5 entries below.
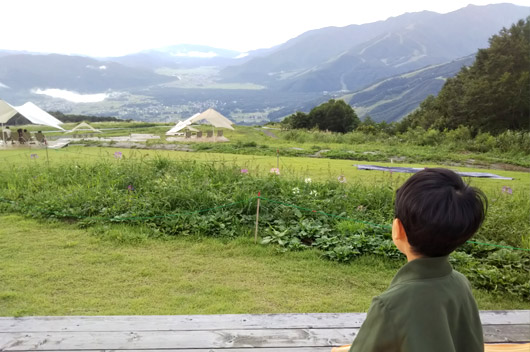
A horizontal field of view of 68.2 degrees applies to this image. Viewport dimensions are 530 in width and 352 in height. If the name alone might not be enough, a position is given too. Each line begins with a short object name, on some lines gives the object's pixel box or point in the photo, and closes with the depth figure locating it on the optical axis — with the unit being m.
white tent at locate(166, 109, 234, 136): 26.73
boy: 1.15
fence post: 4.82
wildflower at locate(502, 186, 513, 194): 6.29
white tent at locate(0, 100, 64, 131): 20.31
